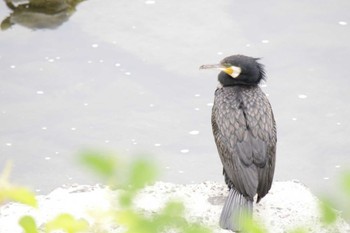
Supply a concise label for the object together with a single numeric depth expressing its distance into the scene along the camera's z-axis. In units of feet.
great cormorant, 44.96
